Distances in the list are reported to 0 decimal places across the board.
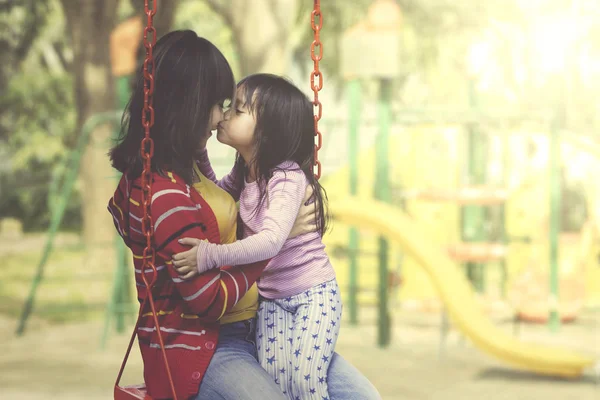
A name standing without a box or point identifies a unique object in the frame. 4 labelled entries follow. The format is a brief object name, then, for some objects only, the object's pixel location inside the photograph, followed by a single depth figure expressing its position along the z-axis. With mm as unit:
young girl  4560
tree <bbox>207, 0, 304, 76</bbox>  20478
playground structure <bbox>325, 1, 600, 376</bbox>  13244
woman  4151
